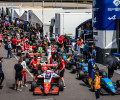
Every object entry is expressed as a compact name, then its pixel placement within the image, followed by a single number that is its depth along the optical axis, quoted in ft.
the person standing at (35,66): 49.86
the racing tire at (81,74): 53.93
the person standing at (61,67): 48.16
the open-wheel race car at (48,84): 44.57
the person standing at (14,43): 84.79
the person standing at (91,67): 48.41
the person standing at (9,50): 77.92
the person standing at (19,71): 46.32
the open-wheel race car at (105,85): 44.65
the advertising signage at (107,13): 70.40
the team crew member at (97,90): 39.88
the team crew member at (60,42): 86.83
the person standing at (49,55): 65.14
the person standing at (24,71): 48.67
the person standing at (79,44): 80.60
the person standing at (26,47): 75.80
